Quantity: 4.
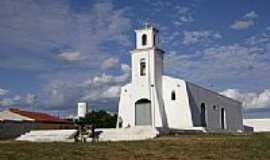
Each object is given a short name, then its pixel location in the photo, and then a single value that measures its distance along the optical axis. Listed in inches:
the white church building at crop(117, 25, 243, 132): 1675.7
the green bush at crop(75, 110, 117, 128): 2080.5
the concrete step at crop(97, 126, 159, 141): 1138.8
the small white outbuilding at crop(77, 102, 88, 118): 2385.8
